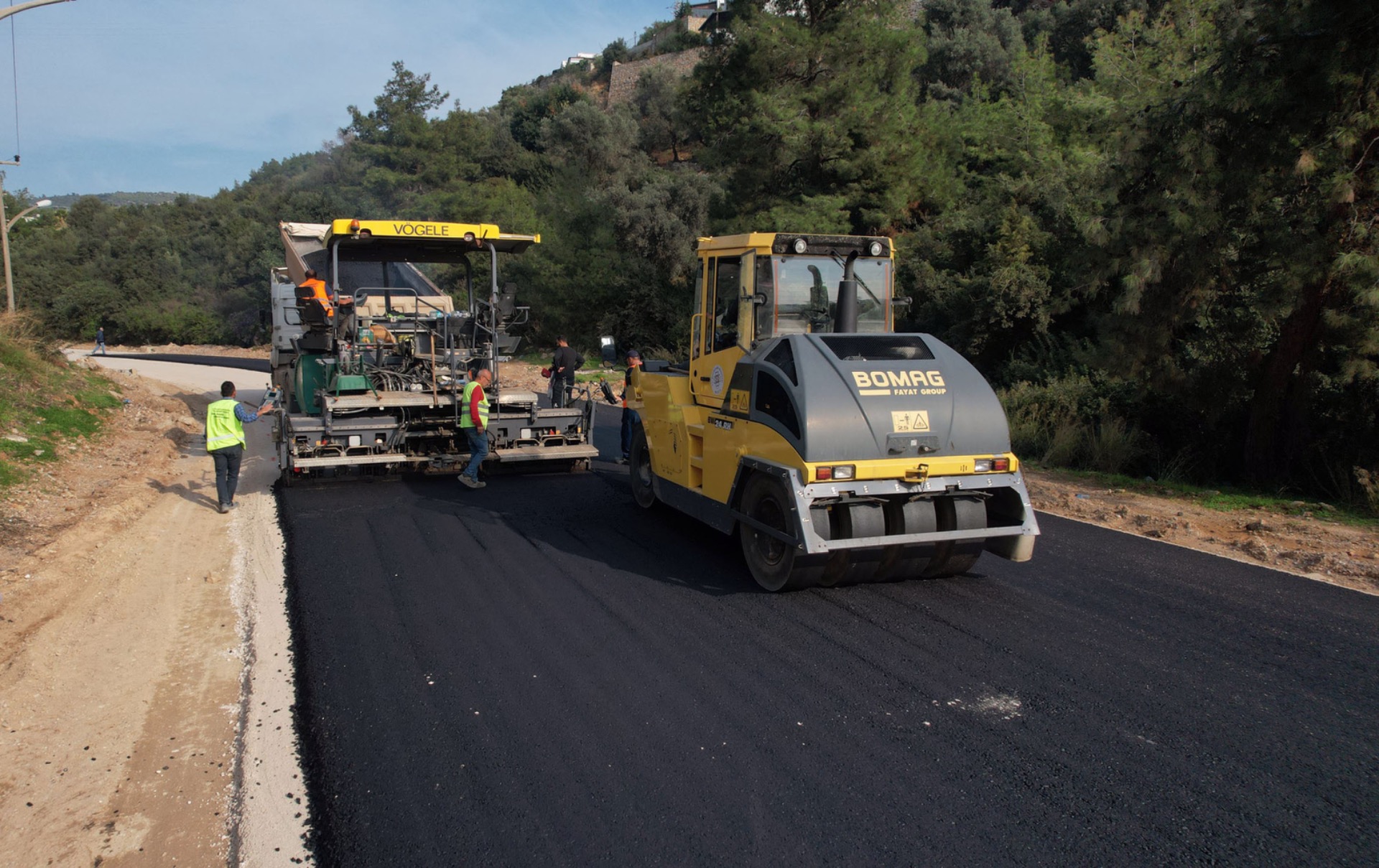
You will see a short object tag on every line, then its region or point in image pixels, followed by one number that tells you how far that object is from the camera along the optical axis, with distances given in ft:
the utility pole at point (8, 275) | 85.04
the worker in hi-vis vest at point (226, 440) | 31.19
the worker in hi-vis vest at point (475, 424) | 33.12
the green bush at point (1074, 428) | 40.50
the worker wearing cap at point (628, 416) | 34.99
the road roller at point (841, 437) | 19.90
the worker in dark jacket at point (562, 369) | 44.50
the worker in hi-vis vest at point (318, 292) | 33.35
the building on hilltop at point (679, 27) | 254.06
